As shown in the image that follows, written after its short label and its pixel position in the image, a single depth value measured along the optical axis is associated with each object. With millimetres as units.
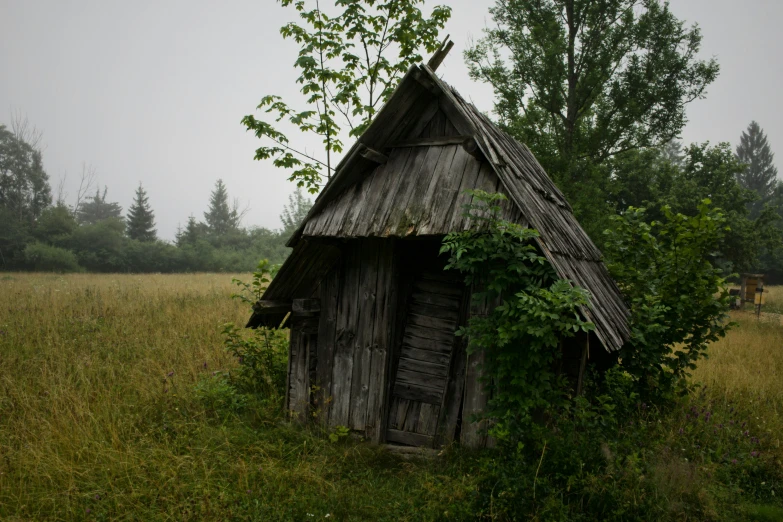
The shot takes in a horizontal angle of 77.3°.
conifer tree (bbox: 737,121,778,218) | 60656
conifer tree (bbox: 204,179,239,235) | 60594
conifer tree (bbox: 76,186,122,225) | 58719
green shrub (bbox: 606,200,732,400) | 6223
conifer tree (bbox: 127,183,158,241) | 46656
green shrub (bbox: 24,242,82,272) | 30625
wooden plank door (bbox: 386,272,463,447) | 5621
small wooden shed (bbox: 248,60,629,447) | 5195
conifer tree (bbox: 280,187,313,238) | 57781
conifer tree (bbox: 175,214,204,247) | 45531
